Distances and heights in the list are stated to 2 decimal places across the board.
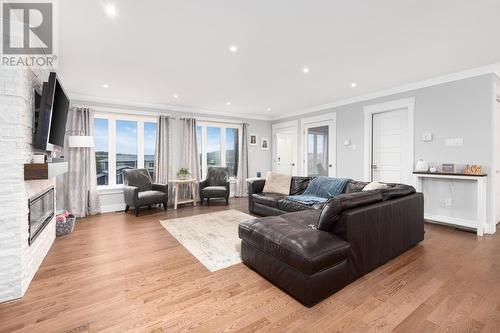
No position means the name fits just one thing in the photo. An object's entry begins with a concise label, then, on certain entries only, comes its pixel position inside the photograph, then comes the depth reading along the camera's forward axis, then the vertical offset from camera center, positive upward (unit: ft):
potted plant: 18.60 -0.70
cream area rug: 8.79 -3.47
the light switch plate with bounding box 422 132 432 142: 13.17 +1.64
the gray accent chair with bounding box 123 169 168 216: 15.10 -1.86
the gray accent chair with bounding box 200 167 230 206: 18.35 -1.69
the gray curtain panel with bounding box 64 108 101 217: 15.05 -0.58
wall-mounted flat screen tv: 7.25 +1.72
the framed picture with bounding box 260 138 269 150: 24.47 +2.20
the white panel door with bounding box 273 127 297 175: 22.49 +1.43
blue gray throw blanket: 12.48 -1.46
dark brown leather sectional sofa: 6.13 -2.34
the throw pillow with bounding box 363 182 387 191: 10.04 -0.94
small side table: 17.37 -1.78
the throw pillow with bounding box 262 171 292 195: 15.02 -1.24
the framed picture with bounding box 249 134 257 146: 23.77 +2.54
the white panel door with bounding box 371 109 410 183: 14.61 +1.24
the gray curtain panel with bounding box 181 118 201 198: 19.43 +1.21
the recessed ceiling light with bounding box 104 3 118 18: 6.68 +4.61
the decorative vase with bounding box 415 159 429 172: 13.09 -0.07
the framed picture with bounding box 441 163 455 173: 12.28 -0.17
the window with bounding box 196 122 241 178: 21.25 +1.86
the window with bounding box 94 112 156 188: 16.94 +1.50
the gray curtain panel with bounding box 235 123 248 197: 22.72 +0.14
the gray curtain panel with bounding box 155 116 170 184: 18.20 +1.13
